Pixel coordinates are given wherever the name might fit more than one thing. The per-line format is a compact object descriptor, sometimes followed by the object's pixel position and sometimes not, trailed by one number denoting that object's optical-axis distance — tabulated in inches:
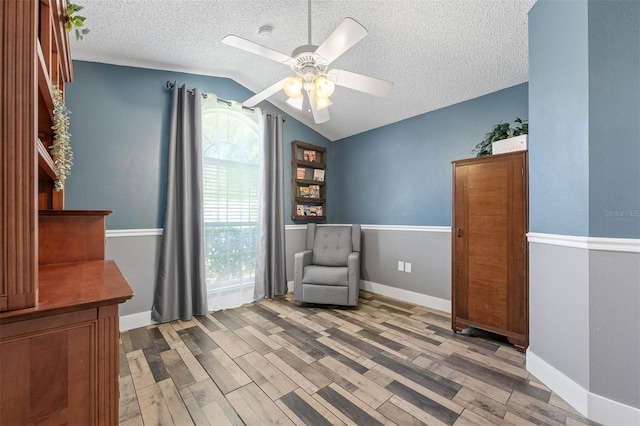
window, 118.1
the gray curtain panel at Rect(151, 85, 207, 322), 102.9
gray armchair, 117.0
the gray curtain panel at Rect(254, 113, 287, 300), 130.9
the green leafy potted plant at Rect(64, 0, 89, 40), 58.9
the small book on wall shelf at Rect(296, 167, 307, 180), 149.1
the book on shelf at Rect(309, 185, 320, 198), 155.5
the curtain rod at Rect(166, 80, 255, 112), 106.7
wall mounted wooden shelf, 147.2
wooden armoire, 79.7
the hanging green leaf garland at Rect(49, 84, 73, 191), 55.6
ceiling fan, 57.1
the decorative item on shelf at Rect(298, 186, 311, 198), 150.0
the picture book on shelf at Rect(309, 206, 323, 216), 155.9
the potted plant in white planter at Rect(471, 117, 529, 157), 83.7
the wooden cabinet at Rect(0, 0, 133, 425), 25.3
